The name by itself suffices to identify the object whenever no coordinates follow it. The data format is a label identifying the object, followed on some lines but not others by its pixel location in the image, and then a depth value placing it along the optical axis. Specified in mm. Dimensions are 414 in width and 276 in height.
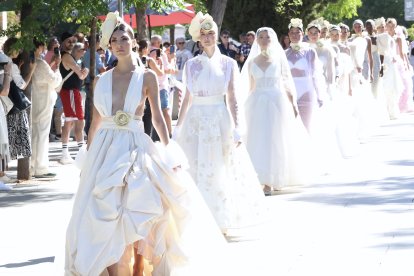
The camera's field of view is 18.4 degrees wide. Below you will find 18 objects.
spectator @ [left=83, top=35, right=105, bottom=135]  20822
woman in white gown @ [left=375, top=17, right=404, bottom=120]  28406
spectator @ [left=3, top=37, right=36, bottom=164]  16391
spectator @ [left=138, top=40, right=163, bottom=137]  17125
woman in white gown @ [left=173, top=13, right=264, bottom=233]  11719
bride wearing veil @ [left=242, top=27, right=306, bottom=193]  14750
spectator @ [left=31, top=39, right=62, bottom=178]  17656
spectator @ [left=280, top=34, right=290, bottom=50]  28839
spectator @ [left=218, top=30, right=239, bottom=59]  26811
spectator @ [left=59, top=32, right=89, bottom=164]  19484
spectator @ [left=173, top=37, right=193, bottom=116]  29031
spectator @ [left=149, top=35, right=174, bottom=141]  19656
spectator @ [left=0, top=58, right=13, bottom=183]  15867
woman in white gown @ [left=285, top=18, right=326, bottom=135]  16641
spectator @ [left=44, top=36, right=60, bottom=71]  18481
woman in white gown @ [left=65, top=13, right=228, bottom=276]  8664
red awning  31000
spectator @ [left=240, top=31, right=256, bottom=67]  28016
